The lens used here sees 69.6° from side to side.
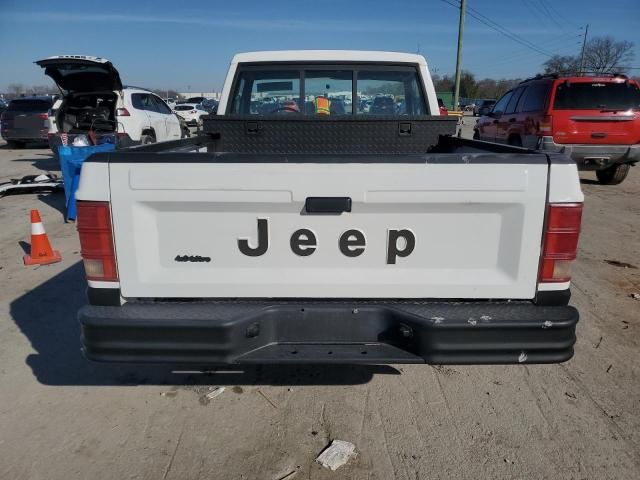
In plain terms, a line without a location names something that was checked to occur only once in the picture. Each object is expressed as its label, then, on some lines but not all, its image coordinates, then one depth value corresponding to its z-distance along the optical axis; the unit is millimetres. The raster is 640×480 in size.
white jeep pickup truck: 2096
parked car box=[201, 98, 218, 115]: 35625
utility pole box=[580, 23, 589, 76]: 54141
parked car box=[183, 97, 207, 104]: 46484
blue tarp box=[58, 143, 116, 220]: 7181
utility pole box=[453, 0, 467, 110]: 22656
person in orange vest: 4417
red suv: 8914
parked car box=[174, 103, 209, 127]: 27977
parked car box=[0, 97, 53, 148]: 15773
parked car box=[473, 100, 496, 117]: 40431
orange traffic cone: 5301
